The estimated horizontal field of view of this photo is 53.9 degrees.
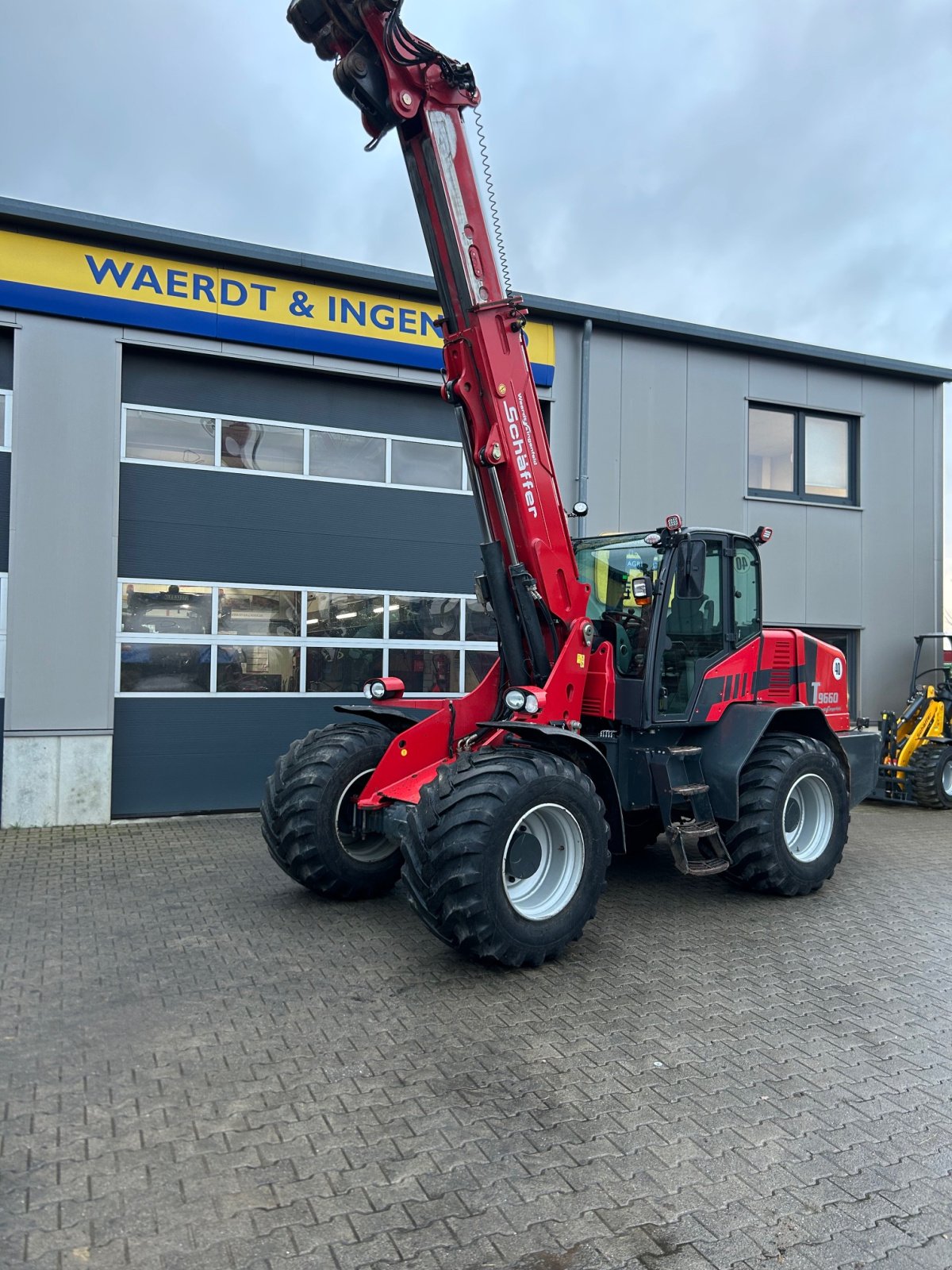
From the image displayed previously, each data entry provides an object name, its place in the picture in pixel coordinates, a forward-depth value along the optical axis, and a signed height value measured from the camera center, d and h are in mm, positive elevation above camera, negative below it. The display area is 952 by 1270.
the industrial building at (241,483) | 9375 +1882
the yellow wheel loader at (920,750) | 10812 -1088
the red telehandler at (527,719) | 5188 -469
